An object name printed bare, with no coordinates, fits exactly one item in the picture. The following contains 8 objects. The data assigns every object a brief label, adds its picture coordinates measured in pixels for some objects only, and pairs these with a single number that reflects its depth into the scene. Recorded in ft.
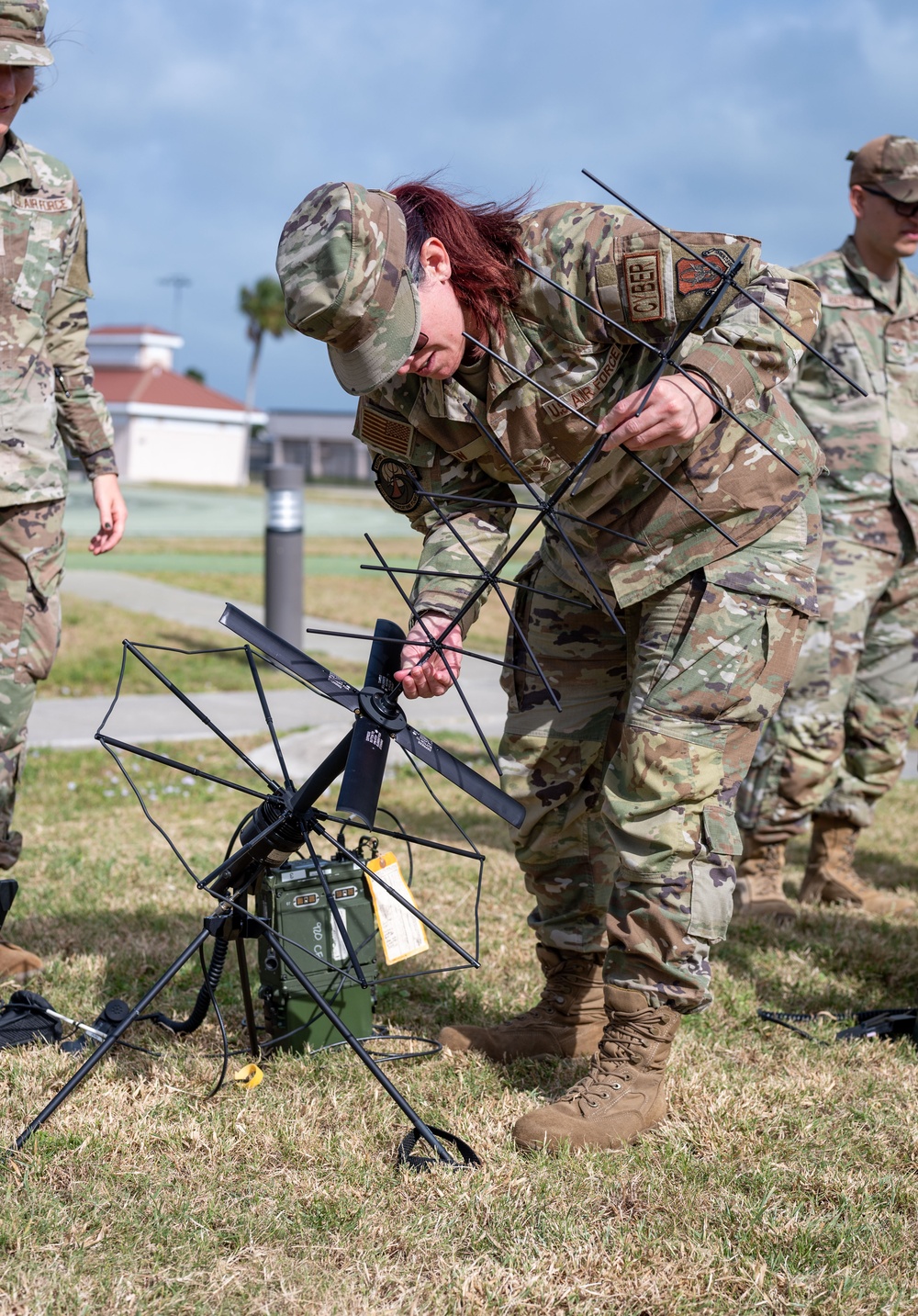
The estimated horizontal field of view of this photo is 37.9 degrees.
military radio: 10.60
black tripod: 8.52
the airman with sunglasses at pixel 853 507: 15.80
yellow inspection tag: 10.44
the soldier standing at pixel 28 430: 12.14
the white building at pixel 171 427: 191.52
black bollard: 32.71
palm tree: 280.31
